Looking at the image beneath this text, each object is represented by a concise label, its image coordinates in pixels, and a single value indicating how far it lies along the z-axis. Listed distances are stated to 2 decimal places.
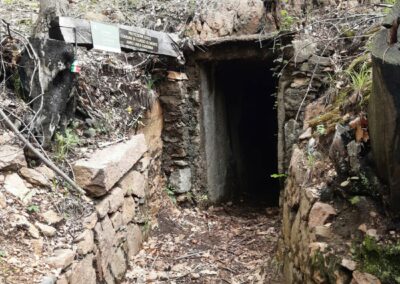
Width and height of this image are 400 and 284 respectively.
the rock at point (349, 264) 2.43
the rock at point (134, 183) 4.32
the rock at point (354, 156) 2.78
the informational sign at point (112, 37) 3.95
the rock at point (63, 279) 2.85
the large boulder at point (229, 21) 5.93
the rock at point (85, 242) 3.22
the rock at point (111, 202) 3.67
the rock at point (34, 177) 3.38
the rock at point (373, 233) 2.46
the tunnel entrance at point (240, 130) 6.40
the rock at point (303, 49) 5.02
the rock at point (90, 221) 3.41
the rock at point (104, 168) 3.65
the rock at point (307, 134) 3.83
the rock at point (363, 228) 2.55
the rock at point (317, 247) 2.66
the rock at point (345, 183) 2.83
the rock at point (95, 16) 5.84
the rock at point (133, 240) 4.42
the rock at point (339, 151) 2.92
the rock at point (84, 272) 3.07
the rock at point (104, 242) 3.57
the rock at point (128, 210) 4.28
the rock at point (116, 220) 3.97
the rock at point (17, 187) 3.17
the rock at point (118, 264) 3.92
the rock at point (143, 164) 4.81
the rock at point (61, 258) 2.92
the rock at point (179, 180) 6.04
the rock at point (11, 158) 3.26
